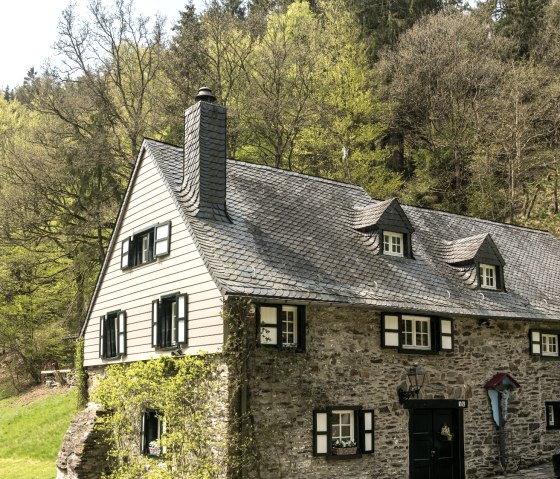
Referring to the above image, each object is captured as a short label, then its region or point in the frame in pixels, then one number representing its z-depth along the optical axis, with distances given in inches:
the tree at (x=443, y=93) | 1330.0
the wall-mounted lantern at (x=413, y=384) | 573.9
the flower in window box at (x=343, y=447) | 525.7
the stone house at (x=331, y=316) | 513.7
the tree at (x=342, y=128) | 1222.3
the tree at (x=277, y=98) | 1205.1
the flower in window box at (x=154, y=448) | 563.7
